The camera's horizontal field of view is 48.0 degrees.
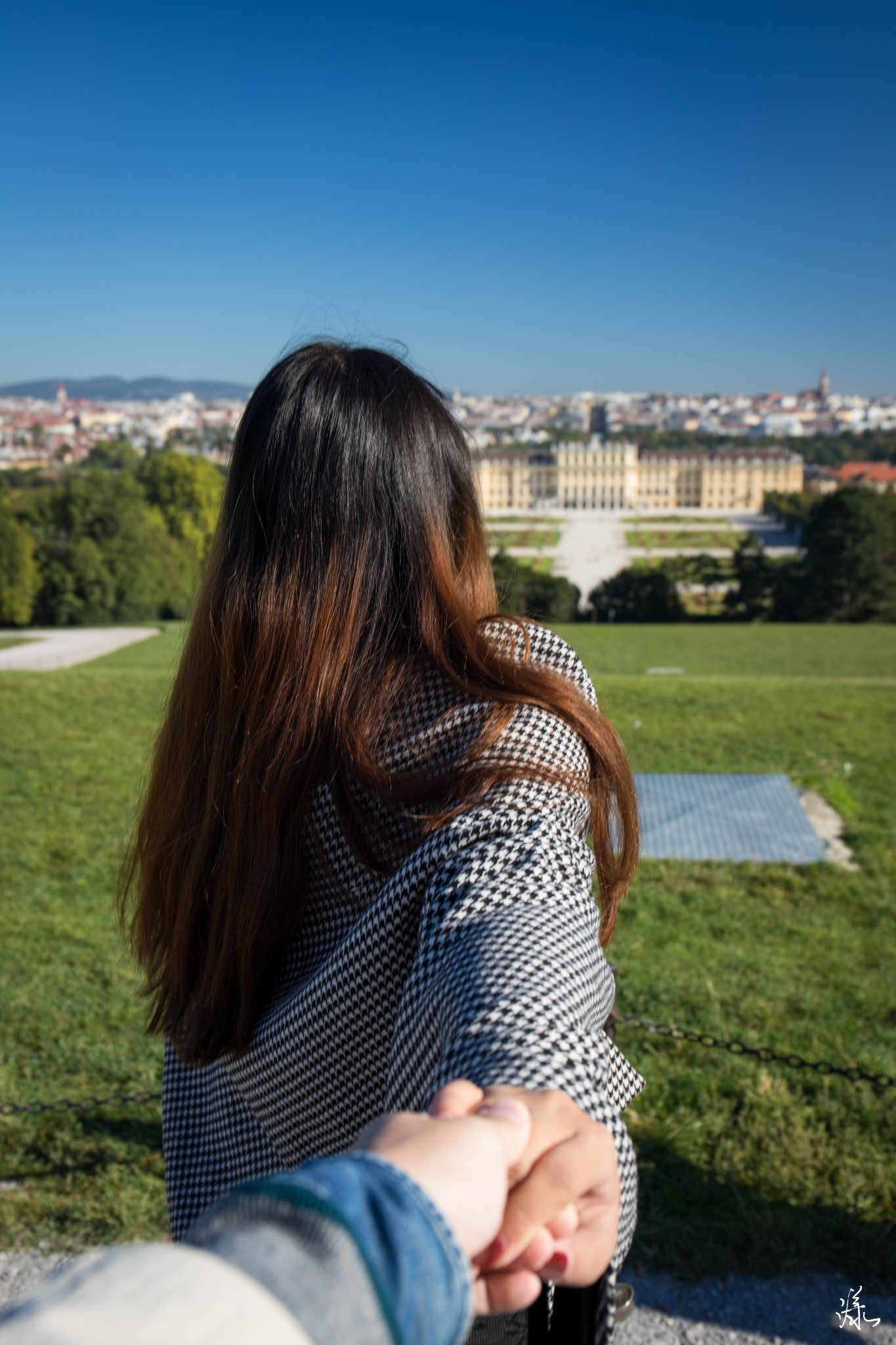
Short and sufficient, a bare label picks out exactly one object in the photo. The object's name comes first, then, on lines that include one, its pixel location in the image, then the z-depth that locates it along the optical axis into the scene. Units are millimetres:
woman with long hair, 1030
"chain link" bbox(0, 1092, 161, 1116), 2846
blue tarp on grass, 5039
